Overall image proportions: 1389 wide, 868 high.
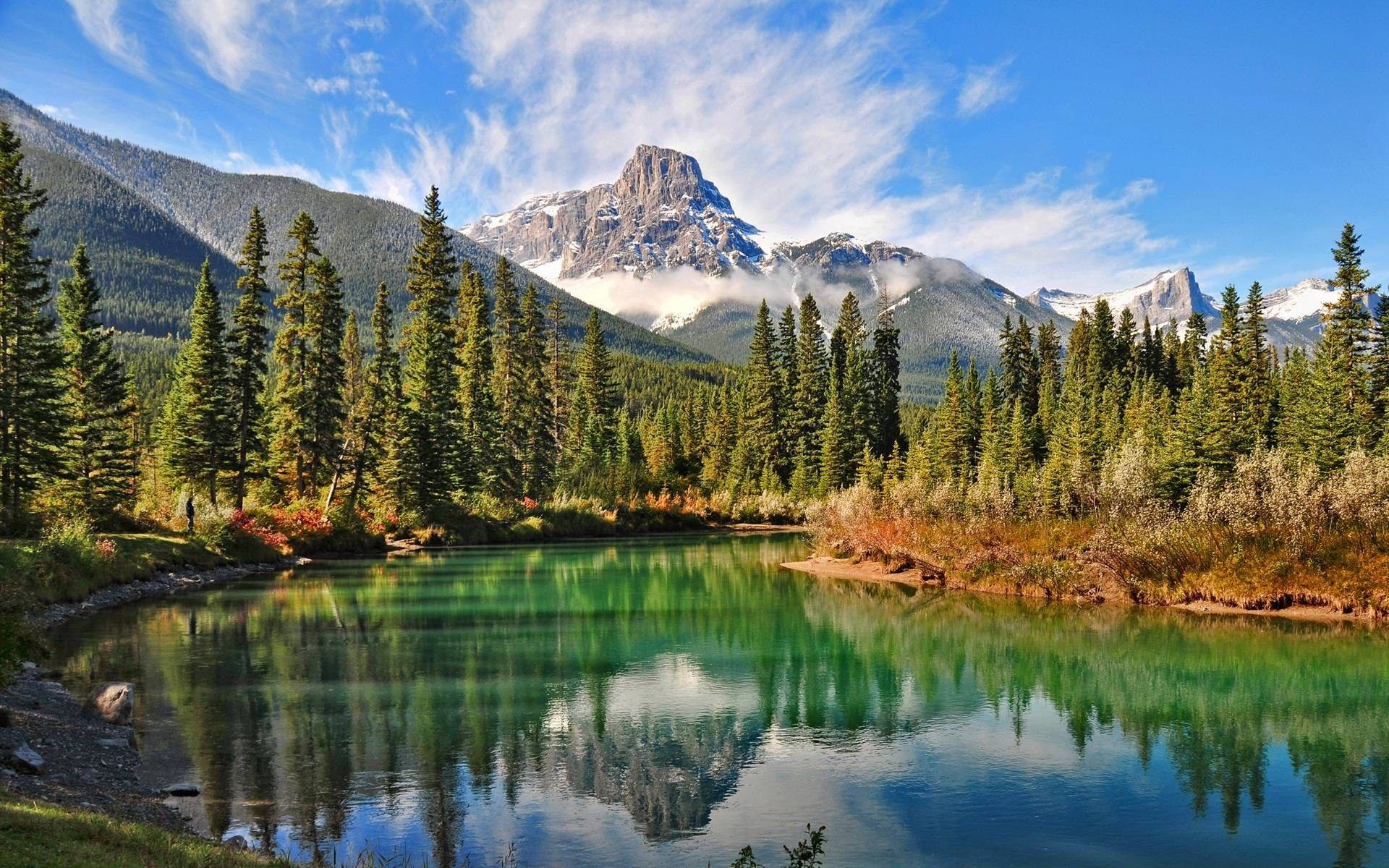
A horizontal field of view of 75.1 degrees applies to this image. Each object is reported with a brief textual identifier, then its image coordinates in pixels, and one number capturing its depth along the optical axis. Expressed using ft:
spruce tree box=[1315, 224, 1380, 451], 182.80
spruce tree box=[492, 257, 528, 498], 225.56
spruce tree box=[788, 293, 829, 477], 299.58
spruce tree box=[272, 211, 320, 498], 175.32
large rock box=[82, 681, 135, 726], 49.70
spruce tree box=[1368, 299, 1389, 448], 187.01
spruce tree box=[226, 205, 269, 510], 165.78
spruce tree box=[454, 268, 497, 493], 213.25
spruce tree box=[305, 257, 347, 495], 177.27
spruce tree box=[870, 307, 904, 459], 320.29
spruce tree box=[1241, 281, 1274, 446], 212.23
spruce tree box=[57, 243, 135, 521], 147.54
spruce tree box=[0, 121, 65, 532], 118.01
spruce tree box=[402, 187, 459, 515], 192.54
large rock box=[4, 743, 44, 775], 36.83
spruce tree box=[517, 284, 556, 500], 245.45
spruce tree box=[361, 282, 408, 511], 188.65
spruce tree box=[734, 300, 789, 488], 306.96
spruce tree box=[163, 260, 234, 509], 162.50
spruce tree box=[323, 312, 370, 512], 183.32
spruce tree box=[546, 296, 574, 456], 290.15
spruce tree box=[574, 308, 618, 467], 305.94
